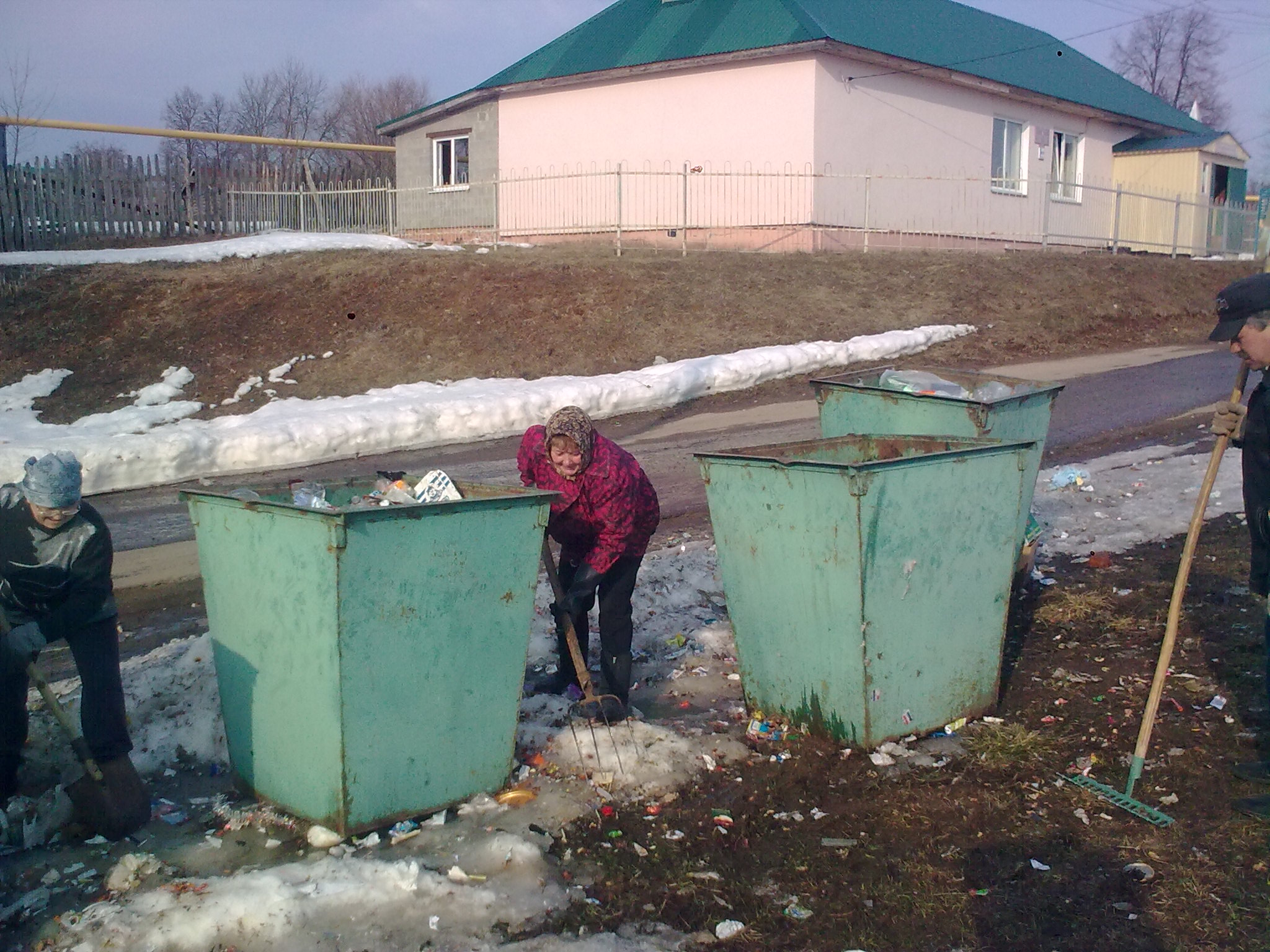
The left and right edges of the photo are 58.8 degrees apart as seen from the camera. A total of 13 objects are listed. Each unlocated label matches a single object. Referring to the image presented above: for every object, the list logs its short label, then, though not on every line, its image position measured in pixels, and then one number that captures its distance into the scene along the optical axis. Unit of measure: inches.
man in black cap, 144.6
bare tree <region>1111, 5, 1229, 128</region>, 2060.8
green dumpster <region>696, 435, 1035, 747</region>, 161.3
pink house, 746.8
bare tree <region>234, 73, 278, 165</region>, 1828.2
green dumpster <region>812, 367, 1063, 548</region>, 222.7
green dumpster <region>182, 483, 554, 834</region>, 139.6
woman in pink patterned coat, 178.1
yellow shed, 965.8
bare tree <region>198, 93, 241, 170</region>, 1576.0
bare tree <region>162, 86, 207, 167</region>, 1536.7
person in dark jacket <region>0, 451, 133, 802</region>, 151.9
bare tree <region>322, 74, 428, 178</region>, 2022.6
